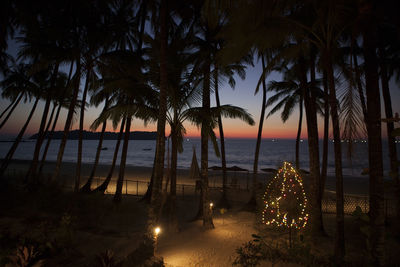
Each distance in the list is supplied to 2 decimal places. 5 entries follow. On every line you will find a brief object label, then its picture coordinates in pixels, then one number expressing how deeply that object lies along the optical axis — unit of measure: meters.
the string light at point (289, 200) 6.45
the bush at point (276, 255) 4.85
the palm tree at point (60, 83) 17.43
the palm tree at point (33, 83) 17.14
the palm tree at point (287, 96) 14.69
